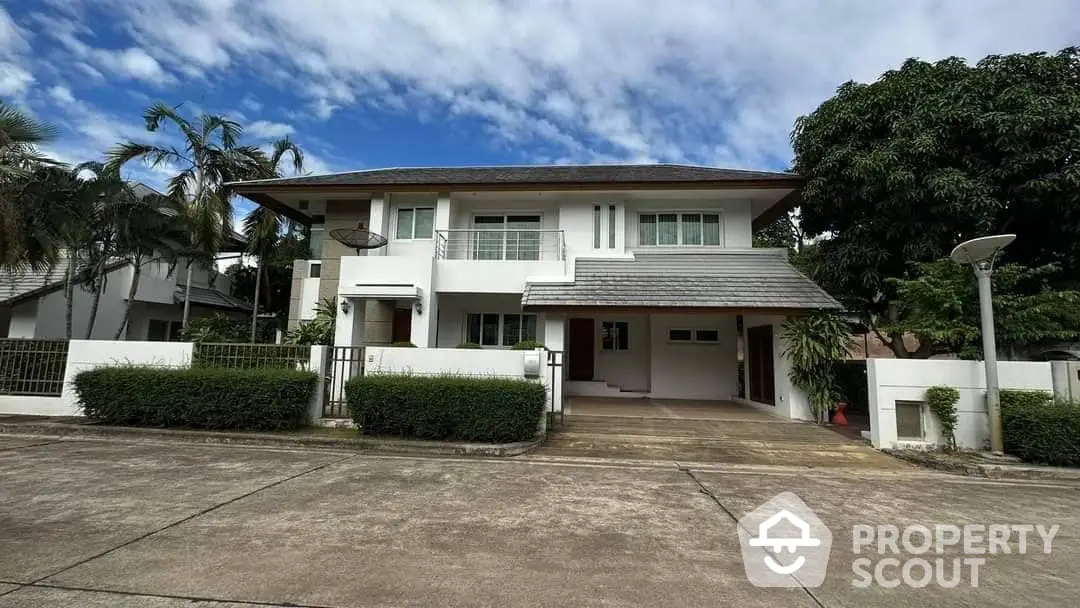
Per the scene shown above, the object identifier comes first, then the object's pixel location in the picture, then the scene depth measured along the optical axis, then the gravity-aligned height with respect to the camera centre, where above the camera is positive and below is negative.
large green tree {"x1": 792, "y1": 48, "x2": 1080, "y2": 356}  10.47 +4.51
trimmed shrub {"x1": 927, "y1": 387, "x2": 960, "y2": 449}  8.59 -0.64
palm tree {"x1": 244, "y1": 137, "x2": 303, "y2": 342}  18.53 +4.88
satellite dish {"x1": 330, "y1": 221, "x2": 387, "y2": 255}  13.20 +3.13
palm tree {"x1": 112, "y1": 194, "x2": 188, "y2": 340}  13.13 +3.24
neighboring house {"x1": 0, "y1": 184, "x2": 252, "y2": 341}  15.05 +1.71
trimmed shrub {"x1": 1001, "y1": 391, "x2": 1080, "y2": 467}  7.59 -0.90
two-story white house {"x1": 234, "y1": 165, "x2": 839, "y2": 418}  12.81 +2.52
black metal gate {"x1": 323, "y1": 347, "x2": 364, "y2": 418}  10.13 -0.34
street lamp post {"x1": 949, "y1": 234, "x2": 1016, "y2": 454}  8.11 +0.73
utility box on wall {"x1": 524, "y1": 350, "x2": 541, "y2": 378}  9.67 -0.05
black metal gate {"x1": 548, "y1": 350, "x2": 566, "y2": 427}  10.55 -0.48
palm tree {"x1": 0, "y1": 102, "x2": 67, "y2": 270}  9.52 +3.09
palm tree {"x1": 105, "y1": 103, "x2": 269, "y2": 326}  15.09 +5.97
